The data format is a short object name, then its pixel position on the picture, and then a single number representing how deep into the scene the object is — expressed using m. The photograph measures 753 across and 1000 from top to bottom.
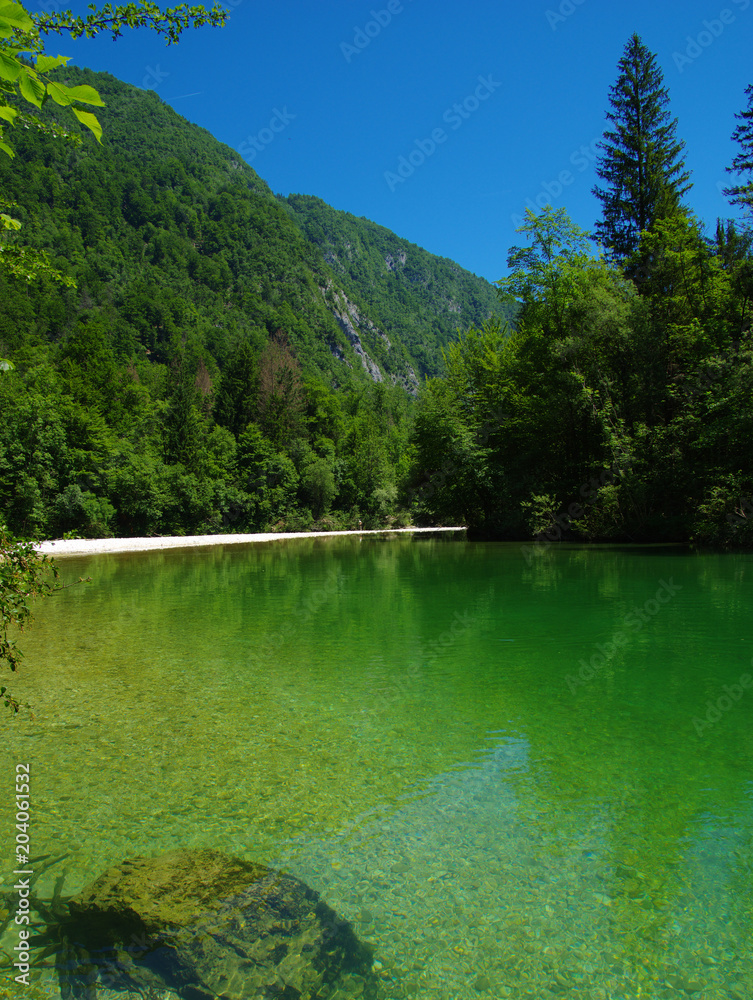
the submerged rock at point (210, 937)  2.75
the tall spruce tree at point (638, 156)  36.03
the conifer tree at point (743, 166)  27.52
